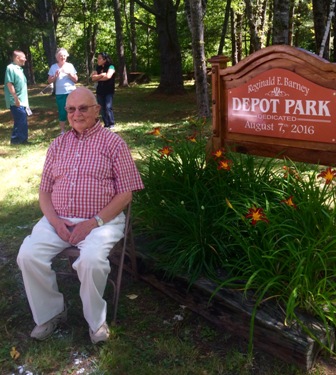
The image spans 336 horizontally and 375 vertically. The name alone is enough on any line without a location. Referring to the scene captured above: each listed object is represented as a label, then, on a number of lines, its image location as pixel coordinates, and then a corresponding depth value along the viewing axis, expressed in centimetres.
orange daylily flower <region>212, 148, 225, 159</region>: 353
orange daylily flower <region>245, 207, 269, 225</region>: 263
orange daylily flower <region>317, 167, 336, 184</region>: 284
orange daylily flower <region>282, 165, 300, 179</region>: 333
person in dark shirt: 888
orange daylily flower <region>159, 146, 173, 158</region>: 379
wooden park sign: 315
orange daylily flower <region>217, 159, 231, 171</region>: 331
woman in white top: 826
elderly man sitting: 264
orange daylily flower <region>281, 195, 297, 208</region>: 277
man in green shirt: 793
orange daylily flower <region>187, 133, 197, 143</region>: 407
